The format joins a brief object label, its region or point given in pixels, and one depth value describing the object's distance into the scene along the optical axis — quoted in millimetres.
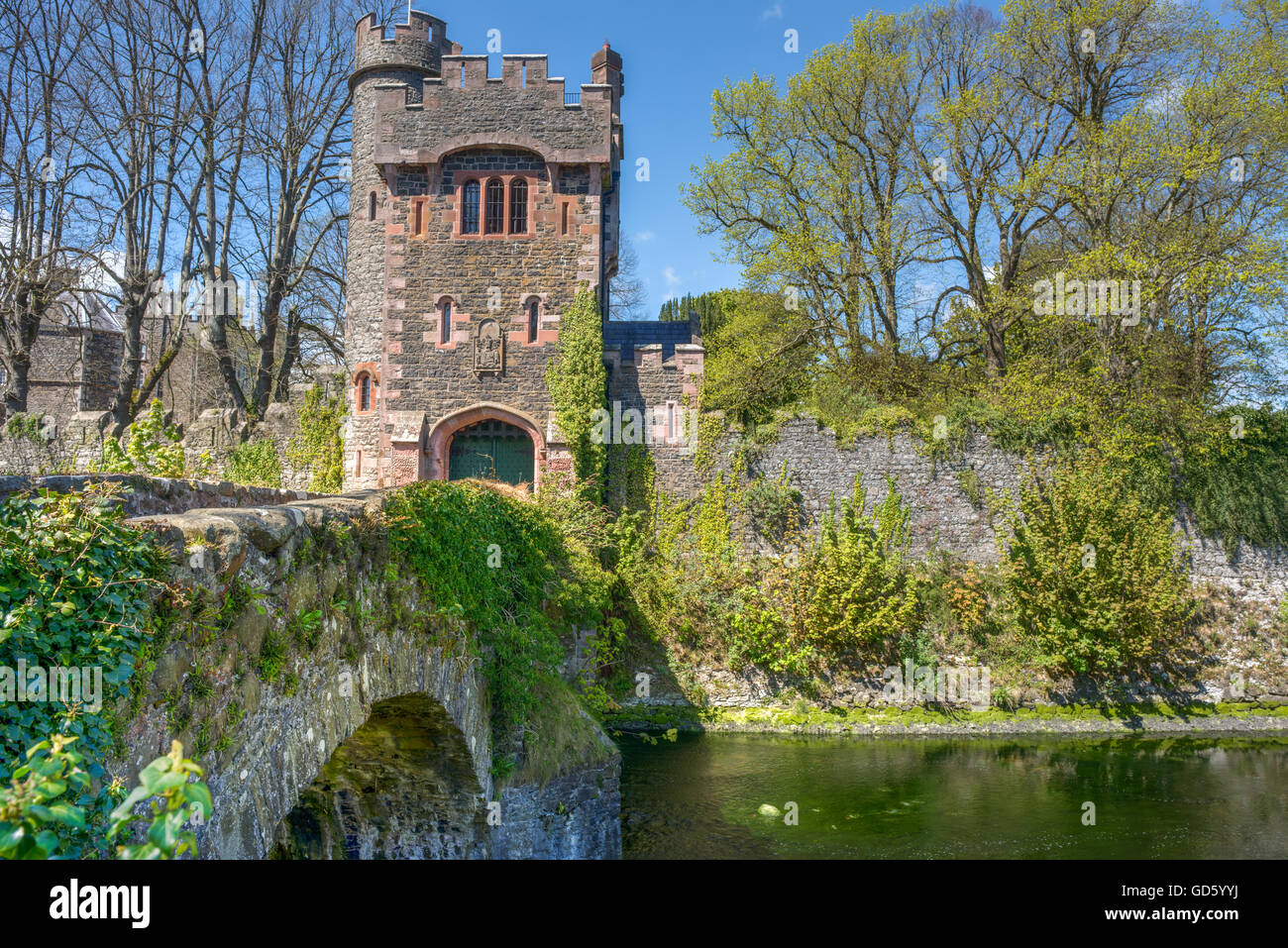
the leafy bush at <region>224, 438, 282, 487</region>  20766
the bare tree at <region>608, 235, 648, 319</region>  44188
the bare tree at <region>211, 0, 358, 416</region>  24250
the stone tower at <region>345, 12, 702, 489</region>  19516
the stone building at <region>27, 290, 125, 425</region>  28078
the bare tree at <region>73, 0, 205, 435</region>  20391
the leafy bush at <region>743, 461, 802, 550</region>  19594
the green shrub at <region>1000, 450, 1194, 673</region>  17688
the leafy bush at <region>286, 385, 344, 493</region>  20609
